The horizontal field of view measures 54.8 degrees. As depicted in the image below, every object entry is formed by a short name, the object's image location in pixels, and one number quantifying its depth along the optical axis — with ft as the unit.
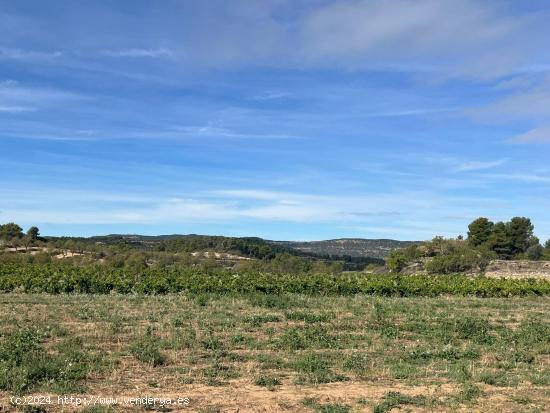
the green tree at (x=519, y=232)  295.48
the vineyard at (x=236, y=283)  97.60
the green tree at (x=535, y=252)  280.72
